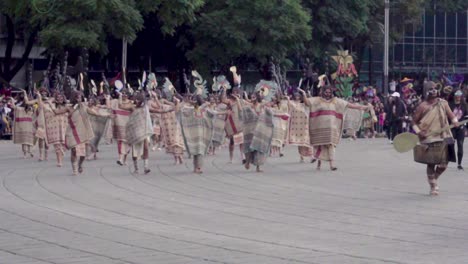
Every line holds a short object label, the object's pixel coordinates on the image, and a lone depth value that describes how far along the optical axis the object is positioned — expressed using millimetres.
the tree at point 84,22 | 43250
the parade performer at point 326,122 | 23703
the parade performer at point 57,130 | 25344
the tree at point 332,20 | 53031
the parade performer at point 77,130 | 22625
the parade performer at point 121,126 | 24406
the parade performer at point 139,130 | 22844
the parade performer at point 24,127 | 29344
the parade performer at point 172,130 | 25969
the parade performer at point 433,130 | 17688
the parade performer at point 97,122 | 26344
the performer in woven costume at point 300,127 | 26156
